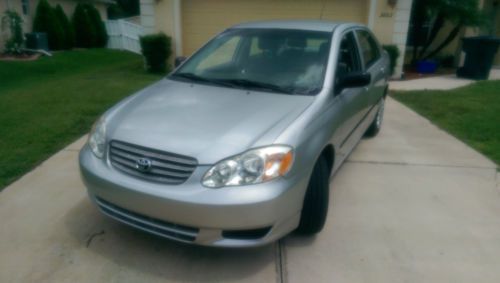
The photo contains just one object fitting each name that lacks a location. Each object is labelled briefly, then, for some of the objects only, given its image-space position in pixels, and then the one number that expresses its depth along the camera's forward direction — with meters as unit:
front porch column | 9.86
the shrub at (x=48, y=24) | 17.42
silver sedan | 2.23
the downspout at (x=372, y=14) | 9.83
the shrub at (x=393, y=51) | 9.84
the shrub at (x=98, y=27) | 20.78
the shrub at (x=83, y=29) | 20.02
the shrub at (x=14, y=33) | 14.07
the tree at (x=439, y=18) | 10.59
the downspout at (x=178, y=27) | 10.19
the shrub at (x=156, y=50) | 10.03
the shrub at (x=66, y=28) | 18.32
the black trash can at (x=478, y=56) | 9.95
